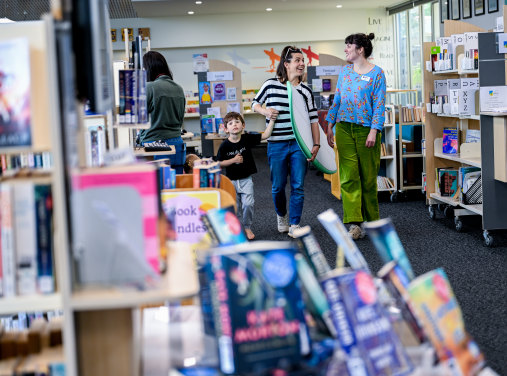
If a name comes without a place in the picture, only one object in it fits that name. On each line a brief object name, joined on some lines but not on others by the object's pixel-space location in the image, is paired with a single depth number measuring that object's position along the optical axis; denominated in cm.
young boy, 576
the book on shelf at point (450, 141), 661
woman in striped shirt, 573
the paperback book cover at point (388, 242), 183
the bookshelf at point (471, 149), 544
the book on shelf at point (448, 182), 651
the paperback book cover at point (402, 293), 170
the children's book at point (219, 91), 1038
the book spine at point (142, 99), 364
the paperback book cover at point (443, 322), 167
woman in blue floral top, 554
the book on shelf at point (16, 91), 163
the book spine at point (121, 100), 360
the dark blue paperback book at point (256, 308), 155
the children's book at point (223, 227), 199
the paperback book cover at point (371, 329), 157
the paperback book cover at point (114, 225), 155
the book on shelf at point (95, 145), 307
